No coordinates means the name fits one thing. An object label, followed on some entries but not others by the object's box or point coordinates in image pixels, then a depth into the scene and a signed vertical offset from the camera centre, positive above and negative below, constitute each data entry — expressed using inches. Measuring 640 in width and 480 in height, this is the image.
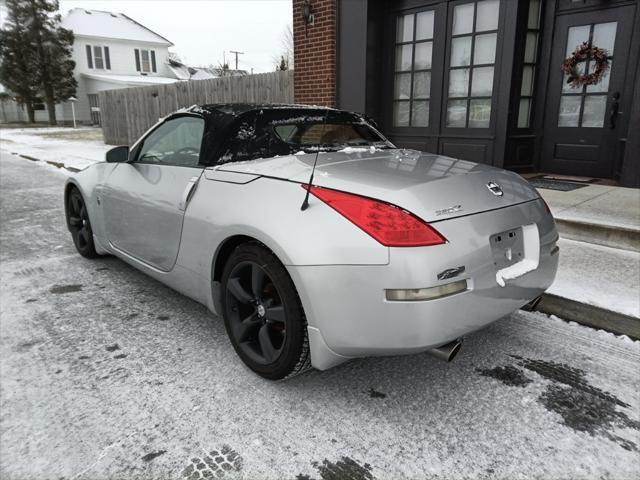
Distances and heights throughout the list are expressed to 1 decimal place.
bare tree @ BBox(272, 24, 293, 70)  1742.1 +231.9
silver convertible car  83.6 -21.8
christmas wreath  283.7 +31.7
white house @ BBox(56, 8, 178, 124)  1620.3 +209.2
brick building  283.7 +27.0
